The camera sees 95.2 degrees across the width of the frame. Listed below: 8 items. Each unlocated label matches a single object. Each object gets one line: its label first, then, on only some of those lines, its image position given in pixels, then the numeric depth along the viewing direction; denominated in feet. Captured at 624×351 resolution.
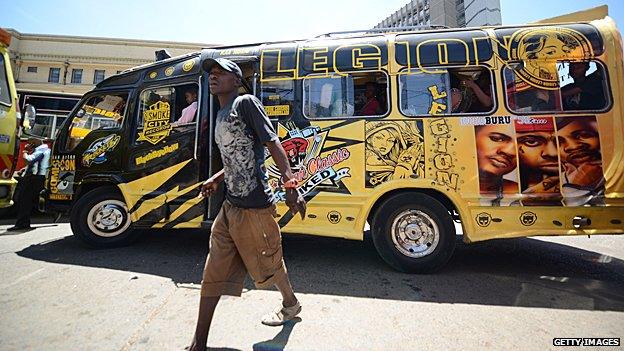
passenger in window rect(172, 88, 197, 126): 13.07
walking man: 6.55
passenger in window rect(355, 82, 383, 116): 11.79
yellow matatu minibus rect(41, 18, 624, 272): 10.53
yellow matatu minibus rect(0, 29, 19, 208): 15.98
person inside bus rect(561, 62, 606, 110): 10.66
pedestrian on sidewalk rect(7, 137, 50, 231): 18.29
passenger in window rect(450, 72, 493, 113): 11.30
